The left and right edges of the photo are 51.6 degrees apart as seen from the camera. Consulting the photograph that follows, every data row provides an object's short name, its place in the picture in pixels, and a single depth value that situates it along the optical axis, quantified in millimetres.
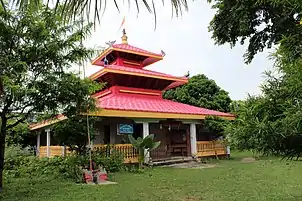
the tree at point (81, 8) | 1723
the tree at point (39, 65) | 7148
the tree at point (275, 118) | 2744
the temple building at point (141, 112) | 13695
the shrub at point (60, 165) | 10156
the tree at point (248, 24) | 6451
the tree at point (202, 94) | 24156
